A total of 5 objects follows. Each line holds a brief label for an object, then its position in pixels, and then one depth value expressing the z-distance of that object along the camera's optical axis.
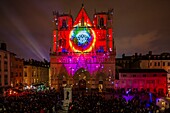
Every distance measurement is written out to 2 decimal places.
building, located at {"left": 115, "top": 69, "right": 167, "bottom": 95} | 62.53
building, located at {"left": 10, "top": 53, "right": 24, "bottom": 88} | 60.12
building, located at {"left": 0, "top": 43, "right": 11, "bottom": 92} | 52.53
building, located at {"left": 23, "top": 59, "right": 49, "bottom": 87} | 70.75
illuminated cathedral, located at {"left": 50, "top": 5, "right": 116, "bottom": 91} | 64.69
